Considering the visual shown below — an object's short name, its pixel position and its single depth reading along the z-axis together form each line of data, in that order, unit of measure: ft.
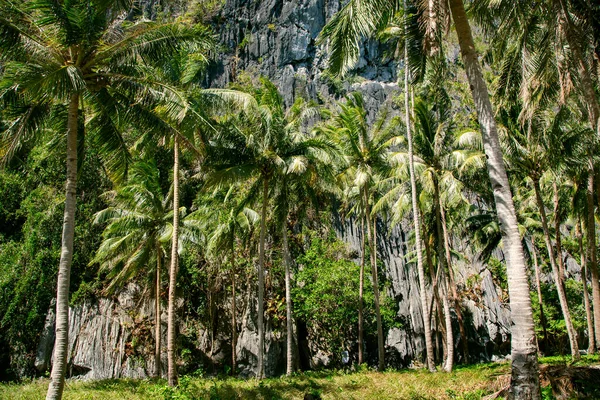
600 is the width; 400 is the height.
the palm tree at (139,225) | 53.16
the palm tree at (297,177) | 50.31
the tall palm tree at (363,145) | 57.31
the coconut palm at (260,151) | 49.55
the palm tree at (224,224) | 60.34
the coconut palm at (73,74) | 25.08
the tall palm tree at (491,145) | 18.46
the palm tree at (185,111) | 32.42
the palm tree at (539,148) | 44.34
